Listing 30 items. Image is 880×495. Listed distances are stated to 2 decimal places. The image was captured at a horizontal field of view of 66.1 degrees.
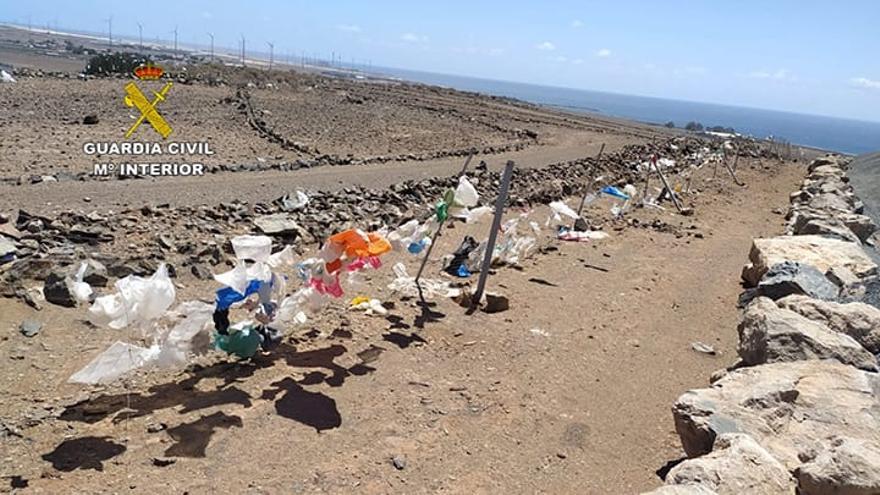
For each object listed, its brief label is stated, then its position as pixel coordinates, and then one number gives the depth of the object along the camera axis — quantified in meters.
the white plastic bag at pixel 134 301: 4.45
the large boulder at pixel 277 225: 9.44
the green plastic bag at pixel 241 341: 5.11
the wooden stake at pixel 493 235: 7.29
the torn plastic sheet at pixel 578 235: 11.23
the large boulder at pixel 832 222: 11.73
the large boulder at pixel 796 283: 7.34
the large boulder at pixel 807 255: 9.03
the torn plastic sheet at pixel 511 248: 9.24
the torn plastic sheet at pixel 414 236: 7.62
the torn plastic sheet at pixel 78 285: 5.30
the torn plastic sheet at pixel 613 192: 11.68
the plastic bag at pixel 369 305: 6.87
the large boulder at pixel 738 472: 3.26
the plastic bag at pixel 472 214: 8.06
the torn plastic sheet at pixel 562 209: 9.79
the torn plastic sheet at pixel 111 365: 4.13
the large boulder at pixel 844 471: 3.15
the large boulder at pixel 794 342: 5.10
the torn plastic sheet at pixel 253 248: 5.05
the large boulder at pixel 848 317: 5.81
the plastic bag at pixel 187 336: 4.60
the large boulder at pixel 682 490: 3.09
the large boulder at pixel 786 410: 3.98
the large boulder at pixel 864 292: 7.84
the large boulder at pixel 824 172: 24.23
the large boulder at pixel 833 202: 14.47
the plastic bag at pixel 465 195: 7.36
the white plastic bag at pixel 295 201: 11.05
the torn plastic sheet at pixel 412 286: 7.60
